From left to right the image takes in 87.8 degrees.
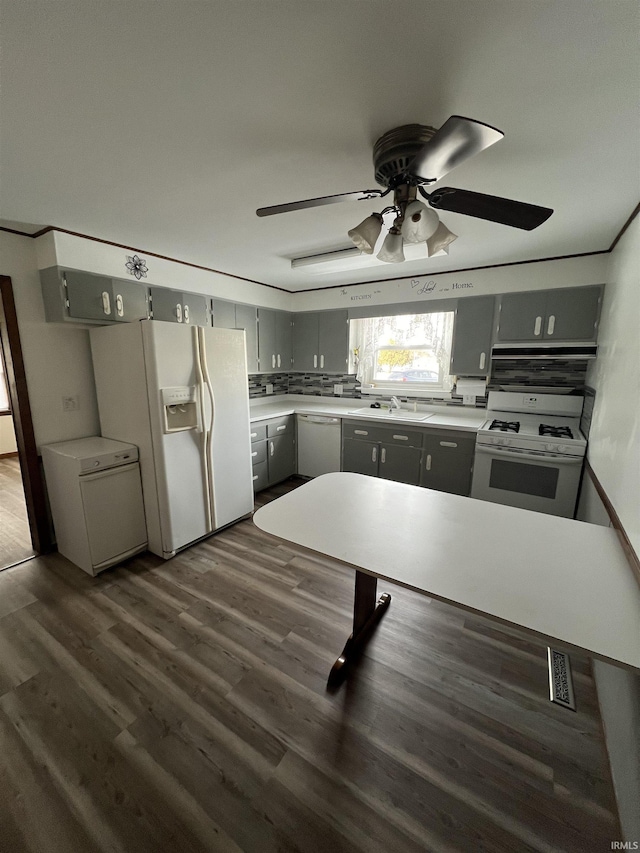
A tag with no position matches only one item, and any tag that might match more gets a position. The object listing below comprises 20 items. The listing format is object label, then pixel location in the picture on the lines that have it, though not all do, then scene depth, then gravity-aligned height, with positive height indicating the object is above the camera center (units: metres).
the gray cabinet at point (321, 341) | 4.00 +0.18
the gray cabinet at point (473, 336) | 3.14 +0.20
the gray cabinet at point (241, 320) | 3.41 +0.38
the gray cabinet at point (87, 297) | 2.32 +0.42
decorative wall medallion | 2.66 +0.71
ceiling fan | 1.21 +0.59
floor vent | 1.51 -1.52
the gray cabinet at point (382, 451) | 3.31 -0.96
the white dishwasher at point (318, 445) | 3.81 -1.02
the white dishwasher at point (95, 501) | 2.30 -1.04
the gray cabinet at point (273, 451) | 3.58 -1.06
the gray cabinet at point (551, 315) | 2.71 +0.36
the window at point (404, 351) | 3.64 +0.07
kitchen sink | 3.44 -0.61
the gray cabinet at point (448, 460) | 3.04 -0.95
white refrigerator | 2.36 -0.42
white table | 0.90 -0.68
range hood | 2.74 +0.06
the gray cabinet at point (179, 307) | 2.86 +0.44
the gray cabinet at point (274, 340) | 3.96 +0.20
